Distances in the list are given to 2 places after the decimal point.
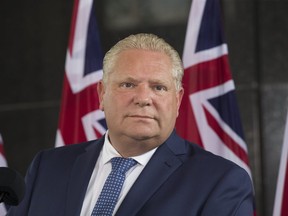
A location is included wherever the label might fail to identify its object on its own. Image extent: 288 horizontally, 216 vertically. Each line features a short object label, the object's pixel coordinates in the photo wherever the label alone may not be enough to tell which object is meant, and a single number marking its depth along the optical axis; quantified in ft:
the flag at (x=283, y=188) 13.03
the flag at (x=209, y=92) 13.69
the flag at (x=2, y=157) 15.50
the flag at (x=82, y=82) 14.69
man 7.46
